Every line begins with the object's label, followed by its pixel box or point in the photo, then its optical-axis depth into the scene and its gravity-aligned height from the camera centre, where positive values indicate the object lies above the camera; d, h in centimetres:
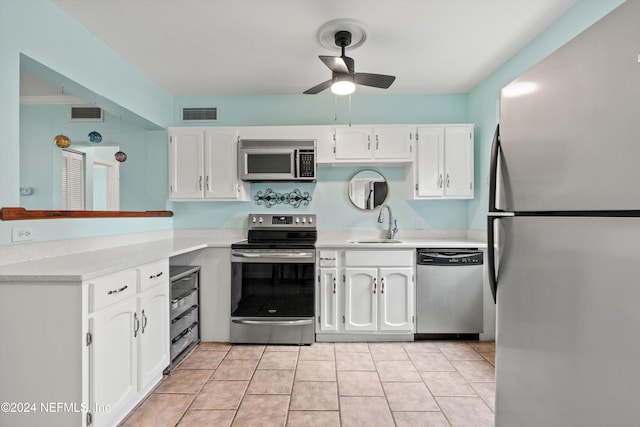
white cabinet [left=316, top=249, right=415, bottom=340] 305 -82
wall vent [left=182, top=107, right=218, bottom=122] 377 +110
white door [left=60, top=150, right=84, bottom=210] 422 +38
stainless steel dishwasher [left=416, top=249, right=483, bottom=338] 307 -80
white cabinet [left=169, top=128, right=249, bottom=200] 340 +48
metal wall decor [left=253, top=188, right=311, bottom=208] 372 +13
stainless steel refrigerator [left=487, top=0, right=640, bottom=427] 79 -7
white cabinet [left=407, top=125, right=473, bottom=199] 336 +50
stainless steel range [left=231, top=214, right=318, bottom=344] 303 -79
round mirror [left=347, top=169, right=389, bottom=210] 372 +24
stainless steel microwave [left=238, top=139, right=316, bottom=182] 332 +51
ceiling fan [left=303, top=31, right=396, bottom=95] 229 +101
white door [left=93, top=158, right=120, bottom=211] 500 +37
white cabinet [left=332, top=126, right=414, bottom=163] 337 +69
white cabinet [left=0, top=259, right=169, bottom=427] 152 -67
